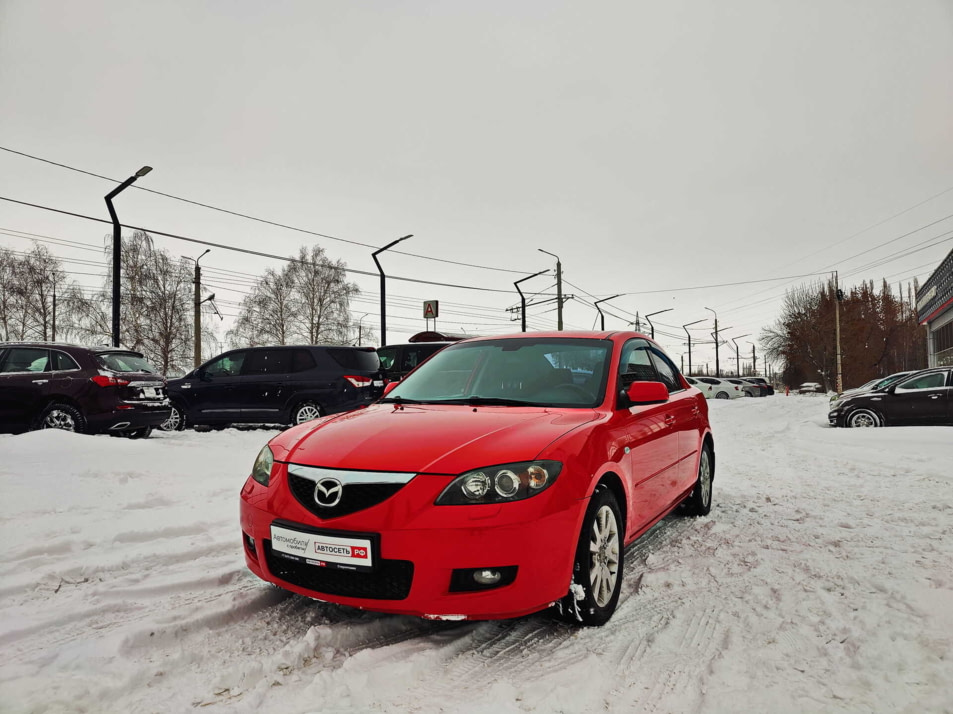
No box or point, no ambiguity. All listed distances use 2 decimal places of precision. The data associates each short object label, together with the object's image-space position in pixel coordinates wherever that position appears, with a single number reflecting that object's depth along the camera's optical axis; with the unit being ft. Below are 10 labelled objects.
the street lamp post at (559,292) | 117.91
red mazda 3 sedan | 8.26
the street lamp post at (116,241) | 49.92
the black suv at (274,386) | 37.32
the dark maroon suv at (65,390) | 29.76
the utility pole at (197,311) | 97.04
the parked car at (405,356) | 47.62
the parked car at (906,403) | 41.52
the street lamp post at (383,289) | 84.06
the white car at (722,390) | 128.06
